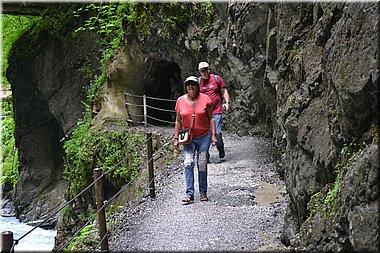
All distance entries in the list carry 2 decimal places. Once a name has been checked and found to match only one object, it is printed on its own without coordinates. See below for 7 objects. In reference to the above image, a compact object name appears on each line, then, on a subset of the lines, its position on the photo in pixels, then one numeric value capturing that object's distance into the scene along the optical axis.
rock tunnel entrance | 17.17
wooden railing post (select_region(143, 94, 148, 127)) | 14.61
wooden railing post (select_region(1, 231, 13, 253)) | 3.62
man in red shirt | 8.94
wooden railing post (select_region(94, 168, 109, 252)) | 5.61
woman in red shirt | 6.96
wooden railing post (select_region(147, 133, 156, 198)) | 7.79
